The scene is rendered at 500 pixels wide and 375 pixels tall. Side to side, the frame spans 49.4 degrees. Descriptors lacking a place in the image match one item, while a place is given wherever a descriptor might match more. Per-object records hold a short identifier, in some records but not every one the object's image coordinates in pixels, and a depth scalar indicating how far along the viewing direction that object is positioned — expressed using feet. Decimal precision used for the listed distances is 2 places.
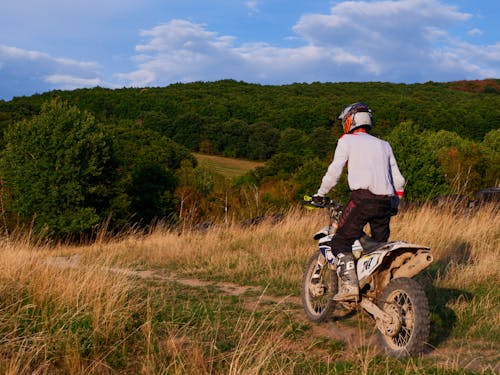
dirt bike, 14.66
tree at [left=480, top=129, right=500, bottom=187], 222.69
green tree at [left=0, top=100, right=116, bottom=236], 140.56
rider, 16.90
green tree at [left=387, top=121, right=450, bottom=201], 177.27
